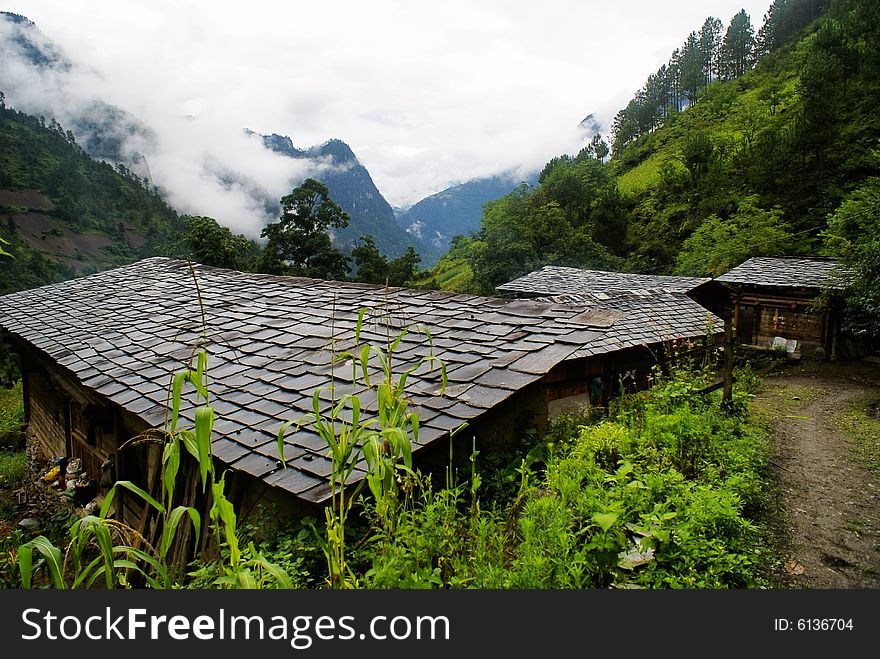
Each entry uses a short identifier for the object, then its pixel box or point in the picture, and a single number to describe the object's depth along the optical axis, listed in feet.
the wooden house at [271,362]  14.40
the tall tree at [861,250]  41.32
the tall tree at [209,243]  92.32
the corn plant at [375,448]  7.76
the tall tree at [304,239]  111.55
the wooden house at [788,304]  59.72
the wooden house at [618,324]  26.76
